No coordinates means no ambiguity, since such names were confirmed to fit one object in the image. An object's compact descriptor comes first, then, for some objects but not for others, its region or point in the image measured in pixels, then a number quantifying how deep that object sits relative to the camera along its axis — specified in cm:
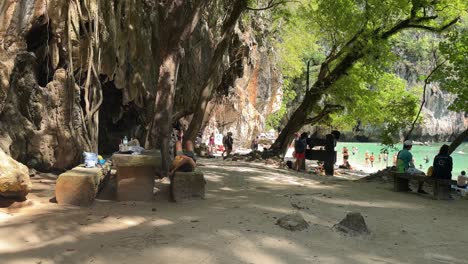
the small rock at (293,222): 563
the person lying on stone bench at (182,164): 725
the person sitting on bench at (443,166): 942
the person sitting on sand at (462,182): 1125
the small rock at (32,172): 799
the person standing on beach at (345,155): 2416
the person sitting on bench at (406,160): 1055
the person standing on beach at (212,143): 2520
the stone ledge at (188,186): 702
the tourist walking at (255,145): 2834
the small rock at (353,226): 566
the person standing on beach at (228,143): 2041
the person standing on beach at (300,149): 1494
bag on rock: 695
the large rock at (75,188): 604
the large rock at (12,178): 536
